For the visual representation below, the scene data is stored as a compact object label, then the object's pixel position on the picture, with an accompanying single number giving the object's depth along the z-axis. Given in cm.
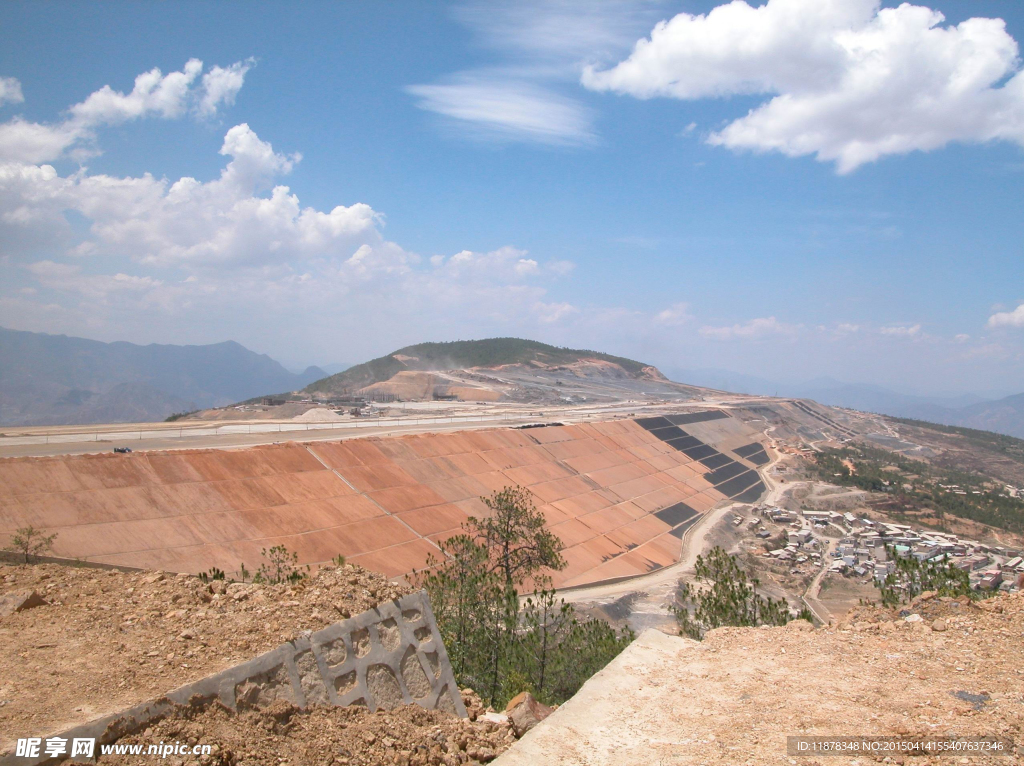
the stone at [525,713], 774
